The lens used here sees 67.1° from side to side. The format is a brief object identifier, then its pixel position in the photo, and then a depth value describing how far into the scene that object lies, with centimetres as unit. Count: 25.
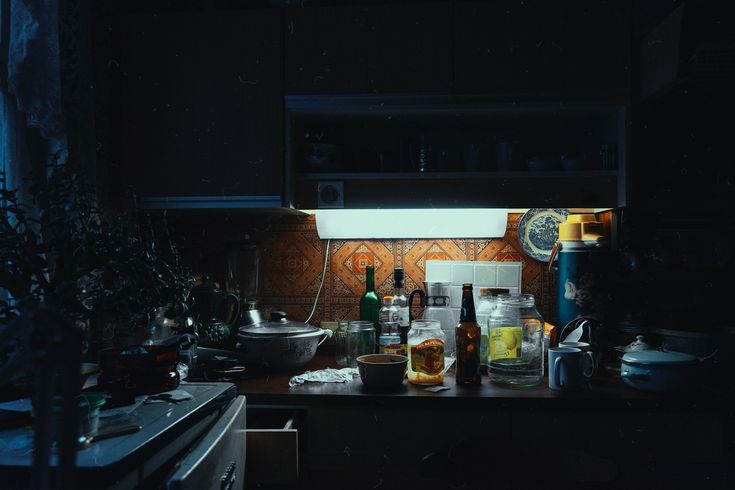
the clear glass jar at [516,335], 173
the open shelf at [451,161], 187
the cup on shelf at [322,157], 196
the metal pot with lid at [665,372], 151
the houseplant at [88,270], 108
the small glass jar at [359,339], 187
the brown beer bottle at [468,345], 166
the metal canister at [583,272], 191
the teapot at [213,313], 179
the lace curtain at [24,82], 150
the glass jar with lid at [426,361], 166
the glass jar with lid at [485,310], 185
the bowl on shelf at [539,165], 191
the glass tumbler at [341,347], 194
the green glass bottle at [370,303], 207
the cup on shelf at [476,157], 195
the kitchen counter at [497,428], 150
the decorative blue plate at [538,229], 214
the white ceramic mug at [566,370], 157
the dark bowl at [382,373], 159
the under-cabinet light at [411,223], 212
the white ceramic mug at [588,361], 161
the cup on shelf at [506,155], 194
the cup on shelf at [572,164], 189
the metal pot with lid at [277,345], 178
